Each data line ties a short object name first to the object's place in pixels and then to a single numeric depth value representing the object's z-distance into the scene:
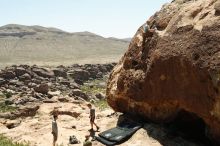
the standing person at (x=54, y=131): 8.07
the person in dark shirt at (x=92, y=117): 8.93
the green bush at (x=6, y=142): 8.72
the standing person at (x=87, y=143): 7.61
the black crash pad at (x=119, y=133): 7.42
